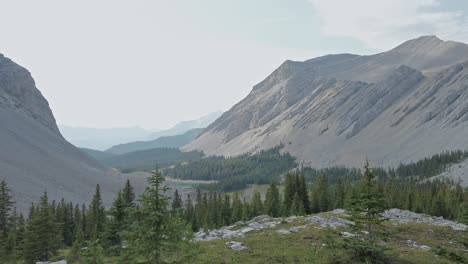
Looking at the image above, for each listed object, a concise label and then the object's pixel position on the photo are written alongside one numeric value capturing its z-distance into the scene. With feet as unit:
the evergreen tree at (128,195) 187.97
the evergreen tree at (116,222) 152.56
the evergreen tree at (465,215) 138.33
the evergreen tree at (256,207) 251.68
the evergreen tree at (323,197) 261.61
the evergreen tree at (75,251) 150.18
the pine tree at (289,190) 251.64
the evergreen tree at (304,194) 257.34
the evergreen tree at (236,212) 254.04
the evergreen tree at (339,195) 262.26
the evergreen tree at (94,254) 70.29
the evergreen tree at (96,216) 239.30
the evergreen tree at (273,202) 244.83
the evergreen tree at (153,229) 66.69
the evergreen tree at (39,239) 161.27
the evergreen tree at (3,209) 216.64
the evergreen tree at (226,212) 271.28
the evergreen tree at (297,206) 213.25
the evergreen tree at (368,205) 90.17
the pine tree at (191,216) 259.60
